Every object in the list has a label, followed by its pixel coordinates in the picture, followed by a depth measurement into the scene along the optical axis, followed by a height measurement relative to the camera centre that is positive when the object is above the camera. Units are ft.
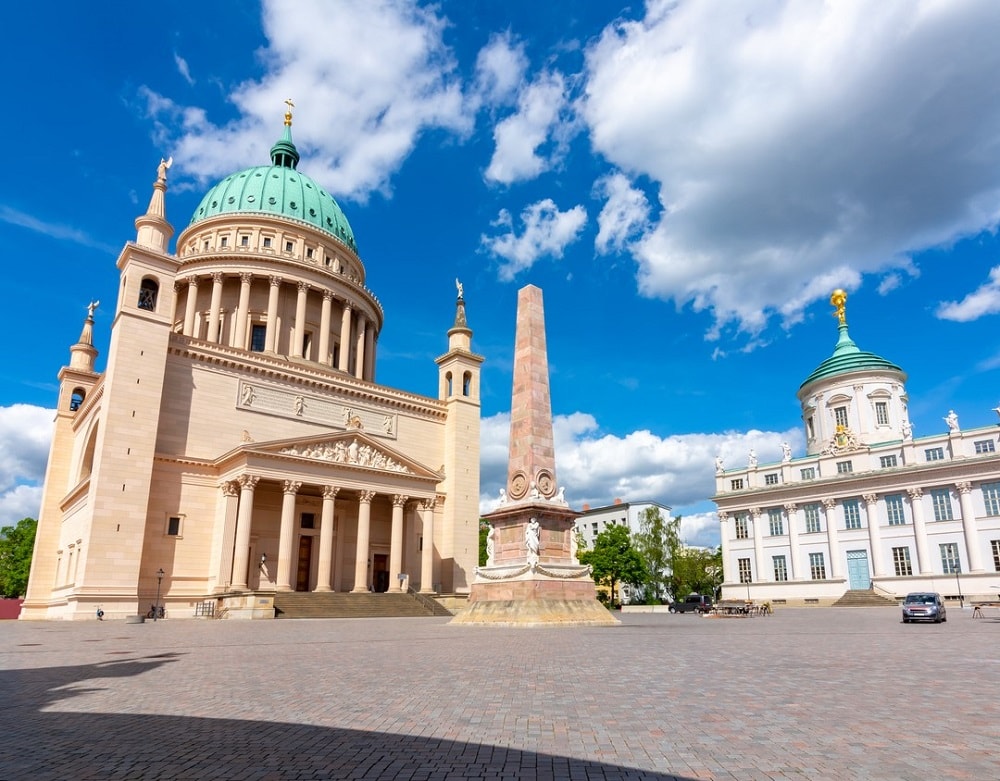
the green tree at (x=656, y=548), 241.14 +4.72
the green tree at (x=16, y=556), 270.28 +2.28
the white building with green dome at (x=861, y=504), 177.37 +16.24
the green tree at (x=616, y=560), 223.30 +0.53
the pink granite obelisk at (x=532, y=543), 80.74 +2.32
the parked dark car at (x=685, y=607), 181.17 -11.73
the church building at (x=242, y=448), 134.00 +25.21
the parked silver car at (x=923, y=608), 97.45 -6.56
